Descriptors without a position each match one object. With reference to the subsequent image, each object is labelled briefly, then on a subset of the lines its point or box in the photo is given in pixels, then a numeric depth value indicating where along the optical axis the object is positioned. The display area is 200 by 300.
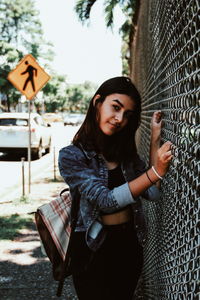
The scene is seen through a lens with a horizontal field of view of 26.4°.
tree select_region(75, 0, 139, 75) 10.86
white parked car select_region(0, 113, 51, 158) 15.27
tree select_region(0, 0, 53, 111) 41.31
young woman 1.94
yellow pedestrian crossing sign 8.09
